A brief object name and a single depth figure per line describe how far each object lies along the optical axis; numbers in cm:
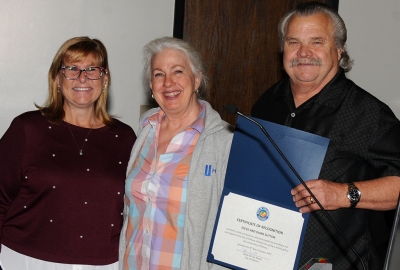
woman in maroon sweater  260
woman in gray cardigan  237
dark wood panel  393
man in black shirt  205
